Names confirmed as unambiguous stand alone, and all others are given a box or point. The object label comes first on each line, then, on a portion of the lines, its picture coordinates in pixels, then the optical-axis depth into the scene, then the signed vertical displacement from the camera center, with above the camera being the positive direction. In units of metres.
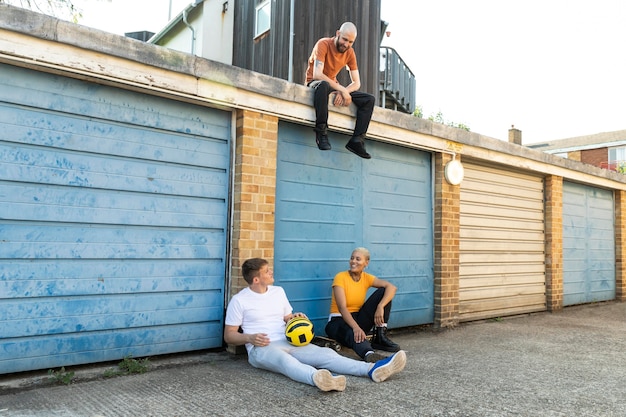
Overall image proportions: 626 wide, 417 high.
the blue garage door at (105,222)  4.05 +0.08
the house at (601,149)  28.52 +5.37
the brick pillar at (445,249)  7.13 -0.14
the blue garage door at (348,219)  5.66 +0.21
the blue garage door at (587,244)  9.88 -0.05
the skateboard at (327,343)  5.09 -1.05
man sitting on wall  5.59 +1.65
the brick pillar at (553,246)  9.16 -0.09
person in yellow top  5.25 -0.70
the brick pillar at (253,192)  5.08 +0.43
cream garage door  7.76 -0.06
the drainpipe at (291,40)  9.60 +3.66
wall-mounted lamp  7.23 +0.95
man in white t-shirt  3.89 -0.91
